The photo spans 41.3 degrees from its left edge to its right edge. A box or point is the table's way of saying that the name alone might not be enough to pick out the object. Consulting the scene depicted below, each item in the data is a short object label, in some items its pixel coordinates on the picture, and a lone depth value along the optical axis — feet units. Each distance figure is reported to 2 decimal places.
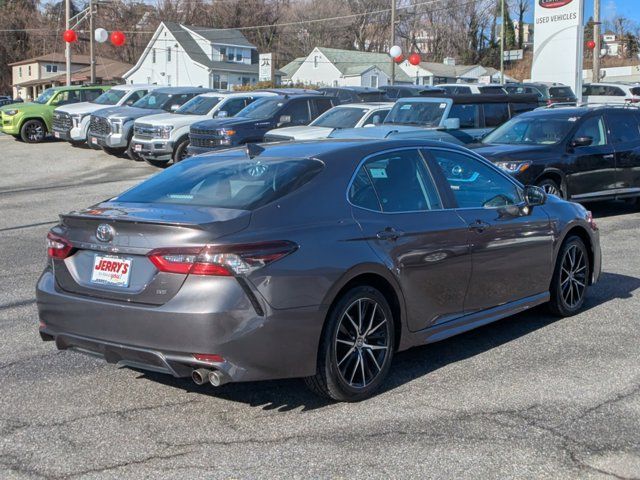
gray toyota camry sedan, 15.20
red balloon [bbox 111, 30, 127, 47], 118.11
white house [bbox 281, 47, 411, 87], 242.37
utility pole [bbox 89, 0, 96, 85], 142.18
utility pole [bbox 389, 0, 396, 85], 137.28
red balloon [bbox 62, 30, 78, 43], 115.14
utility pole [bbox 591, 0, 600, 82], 130.70
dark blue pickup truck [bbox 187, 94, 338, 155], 59.24
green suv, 91.76
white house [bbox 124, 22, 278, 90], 231.30
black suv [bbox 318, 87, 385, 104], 76.59
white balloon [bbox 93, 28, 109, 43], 113.75
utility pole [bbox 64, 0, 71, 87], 130.72
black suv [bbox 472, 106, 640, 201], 41.57
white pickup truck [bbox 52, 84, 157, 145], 82.38
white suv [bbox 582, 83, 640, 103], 109.77
